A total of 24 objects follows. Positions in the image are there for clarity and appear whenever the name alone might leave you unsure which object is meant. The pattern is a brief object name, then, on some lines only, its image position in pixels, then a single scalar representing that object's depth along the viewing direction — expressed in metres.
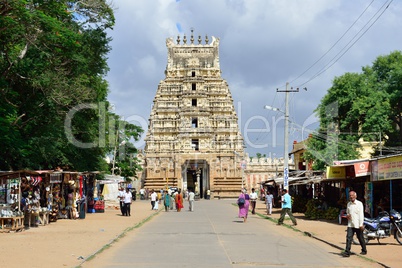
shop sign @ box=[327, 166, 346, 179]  25.20
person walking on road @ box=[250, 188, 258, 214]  34.41
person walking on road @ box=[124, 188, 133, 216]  30.53
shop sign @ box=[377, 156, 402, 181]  19.03
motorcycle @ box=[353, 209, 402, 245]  15.69
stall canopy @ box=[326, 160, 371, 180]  22.12
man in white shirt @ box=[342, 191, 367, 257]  13.31
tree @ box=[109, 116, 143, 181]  60.84
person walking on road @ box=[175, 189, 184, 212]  37.94
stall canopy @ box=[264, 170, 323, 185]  30.13
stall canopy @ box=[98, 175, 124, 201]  50.09
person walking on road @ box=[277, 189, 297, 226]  24.42
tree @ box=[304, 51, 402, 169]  40.78
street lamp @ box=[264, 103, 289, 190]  30.66
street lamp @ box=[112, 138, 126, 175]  55.47
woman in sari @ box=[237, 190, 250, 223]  26.60
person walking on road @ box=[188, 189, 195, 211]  37.69
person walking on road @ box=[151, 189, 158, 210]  39.44
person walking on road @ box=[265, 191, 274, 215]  32.88
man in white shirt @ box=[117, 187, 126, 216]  31.41
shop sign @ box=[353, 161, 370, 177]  22.08
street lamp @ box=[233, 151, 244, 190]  66.97
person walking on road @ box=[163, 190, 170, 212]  38.72
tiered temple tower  68.31
